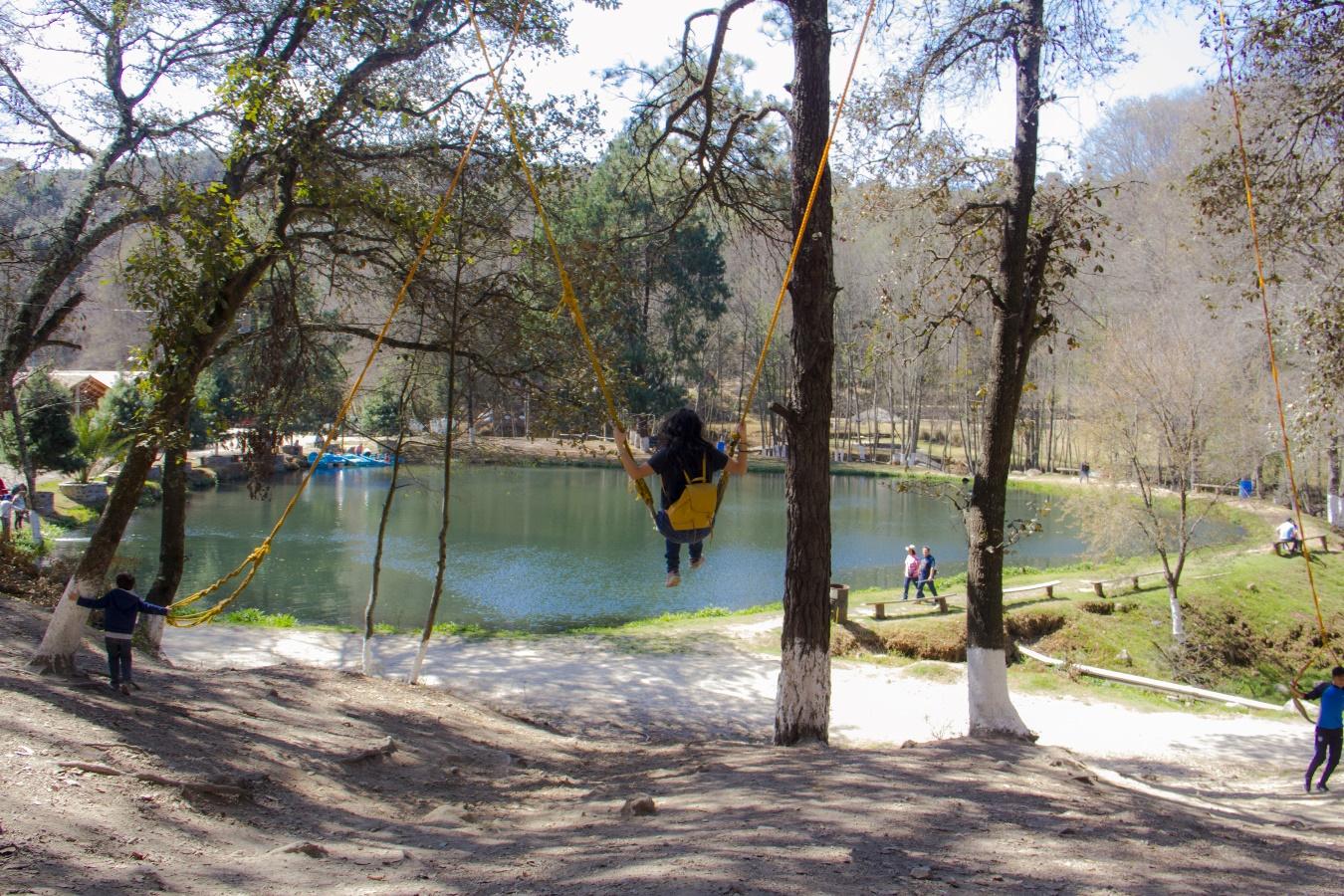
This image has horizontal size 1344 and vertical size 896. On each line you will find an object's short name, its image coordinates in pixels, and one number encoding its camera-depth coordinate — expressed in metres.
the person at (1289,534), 23.96
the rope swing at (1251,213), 6.86
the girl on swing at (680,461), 6.62
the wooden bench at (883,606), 16.34
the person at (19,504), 20.74
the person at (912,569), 18.83
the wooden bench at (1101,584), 19.20
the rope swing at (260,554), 7.15
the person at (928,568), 18.88
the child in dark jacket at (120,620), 6.78
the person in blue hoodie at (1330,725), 8.02
